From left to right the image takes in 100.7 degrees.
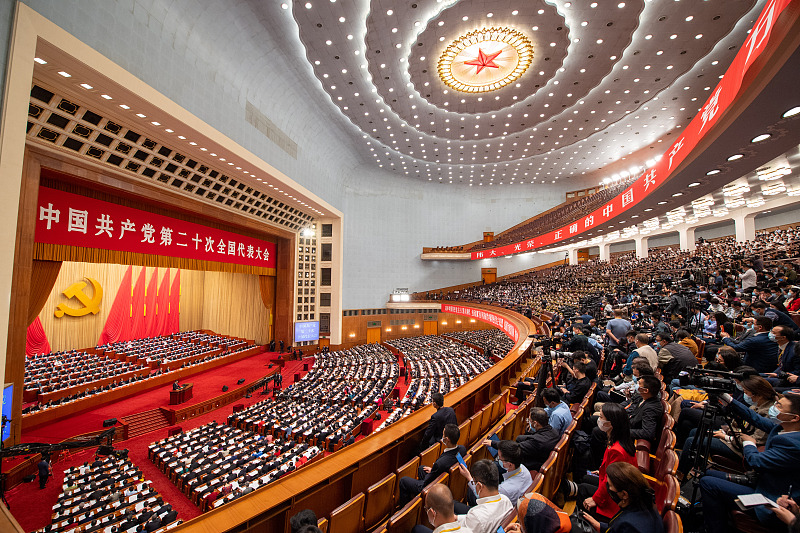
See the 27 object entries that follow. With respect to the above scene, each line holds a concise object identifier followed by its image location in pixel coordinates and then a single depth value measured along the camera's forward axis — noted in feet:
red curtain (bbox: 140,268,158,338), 62.34
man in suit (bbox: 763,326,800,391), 9.32
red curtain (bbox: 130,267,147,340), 60.03
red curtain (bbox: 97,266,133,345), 56.03
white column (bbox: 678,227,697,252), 62.28
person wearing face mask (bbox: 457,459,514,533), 5.99
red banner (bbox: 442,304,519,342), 39.68
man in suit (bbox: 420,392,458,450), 11.18
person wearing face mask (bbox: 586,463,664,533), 5.10
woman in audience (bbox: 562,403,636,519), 7.38
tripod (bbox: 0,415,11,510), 18.91
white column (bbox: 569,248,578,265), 86.91
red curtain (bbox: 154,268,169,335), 64.59
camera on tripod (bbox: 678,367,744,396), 7.41
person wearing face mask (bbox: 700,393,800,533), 5.70
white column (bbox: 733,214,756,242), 50.39
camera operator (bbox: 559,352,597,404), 12.37
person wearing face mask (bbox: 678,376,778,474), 7.46
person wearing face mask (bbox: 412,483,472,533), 5.73
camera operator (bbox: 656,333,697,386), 12.31
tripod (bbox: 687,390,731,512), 7.04
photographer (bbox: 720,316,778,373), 11.55
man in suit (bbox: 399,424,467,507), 8.98
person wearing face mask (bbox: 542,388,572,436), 10.18
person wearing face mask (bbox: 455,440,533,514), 7.48
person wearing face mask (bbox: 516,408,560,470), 8.70
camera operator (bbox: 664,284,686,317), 19.92
